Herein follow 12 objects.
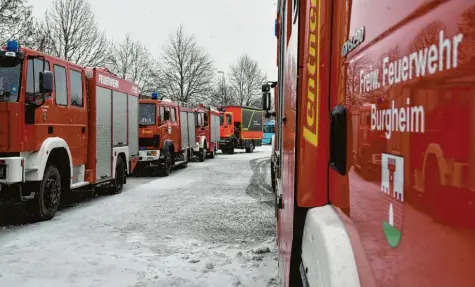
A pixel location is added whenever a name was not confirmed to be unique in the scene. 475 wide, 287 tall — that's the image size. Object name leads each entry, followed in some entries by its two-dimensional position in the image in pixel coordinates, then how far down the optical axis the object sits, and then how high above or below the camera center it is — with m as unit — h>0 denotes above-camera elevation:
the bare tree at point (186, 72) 46.94 +5.31
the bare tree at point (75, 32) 31.45 +6.06
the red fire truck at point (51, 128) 7.67 +0.01
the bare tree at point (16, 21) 24.50 +5.21
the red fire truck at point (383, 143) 1.03 -0.04
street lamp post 54.76 +3.82
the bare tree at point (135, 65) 43.22 +5.49
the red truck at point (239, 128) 31.72 +0.12
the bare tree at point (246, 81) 60.09 +5.78
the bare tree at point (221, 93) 54.34 +3.91
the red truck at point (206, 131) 23.99 -0.07
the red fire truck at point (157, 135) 16.06 -0.18
